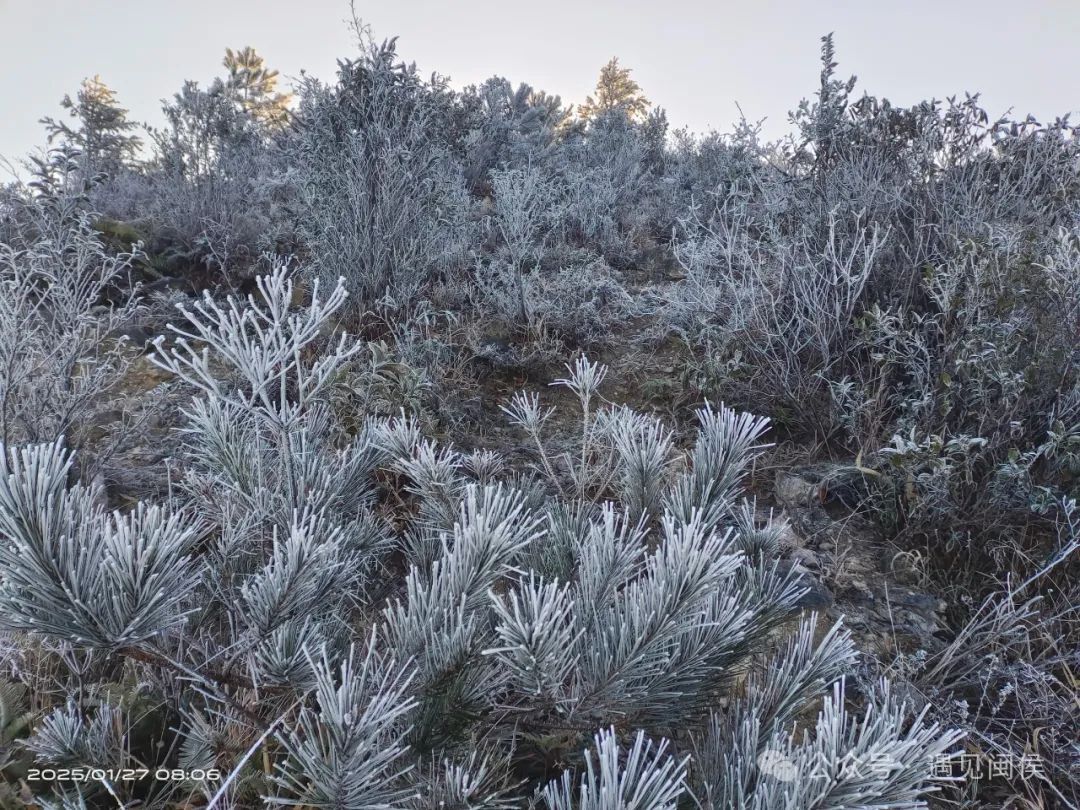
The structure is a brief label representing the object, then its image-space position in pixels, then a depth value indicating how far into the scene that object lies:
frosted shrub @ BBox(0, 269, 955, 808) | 0.69
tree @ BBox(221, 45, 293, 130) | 16.22
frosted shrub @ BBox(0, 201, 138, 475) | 1.84
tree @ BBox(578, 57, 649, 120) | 20.58
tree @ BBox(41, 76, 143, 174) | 10.58
